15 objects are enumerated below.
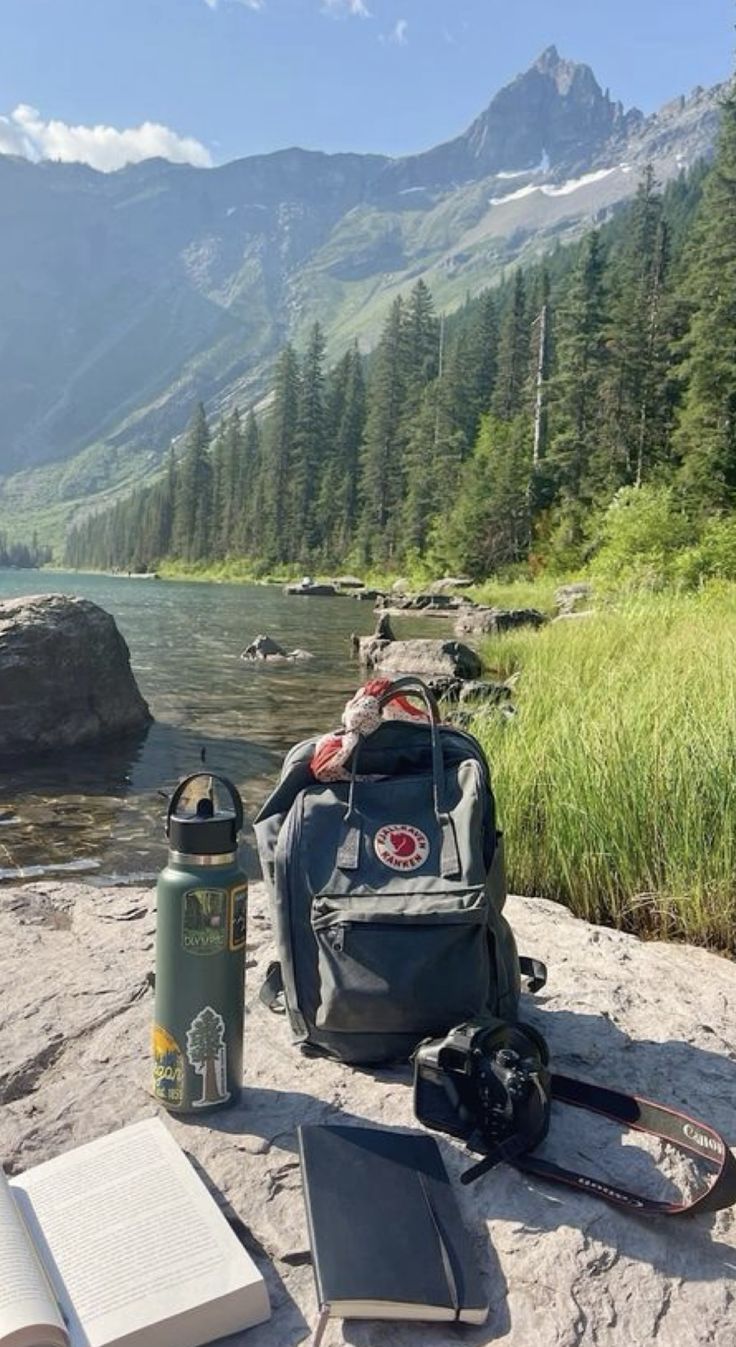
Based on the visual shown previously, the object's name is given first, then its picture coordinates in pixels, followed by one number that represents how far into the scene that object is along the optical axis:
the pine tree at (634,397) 40.16
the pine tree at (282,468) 78.12
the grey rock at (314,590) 49.69
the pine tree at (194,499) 95.69
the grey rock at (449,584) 43.99
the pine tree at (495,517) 45.72
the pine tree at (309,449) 75.56
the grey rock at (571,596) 24.27
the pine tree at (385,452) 66.12
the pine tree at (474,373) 62.56
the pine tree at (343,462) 72.06
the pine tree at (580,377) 43.31
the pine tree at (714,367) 31.92
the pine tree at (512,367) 59.69
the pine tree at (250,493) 83.94
